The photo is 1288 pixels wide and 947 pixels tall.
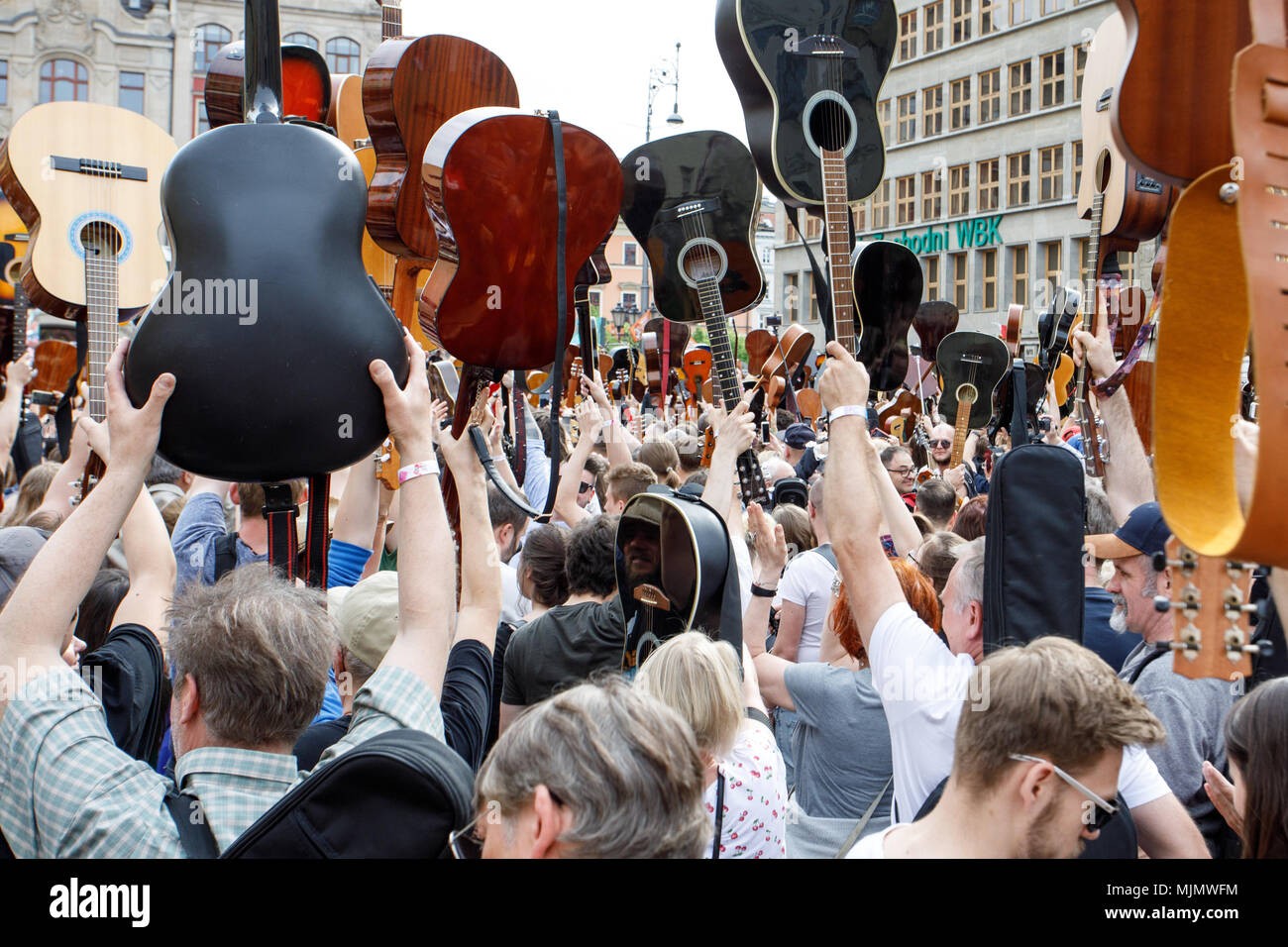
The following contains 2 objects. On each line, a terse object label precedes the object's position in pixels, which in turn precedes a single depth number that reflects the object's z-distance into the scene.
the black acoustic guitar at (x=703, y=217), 4.61
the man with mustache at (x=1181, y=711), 3.02
